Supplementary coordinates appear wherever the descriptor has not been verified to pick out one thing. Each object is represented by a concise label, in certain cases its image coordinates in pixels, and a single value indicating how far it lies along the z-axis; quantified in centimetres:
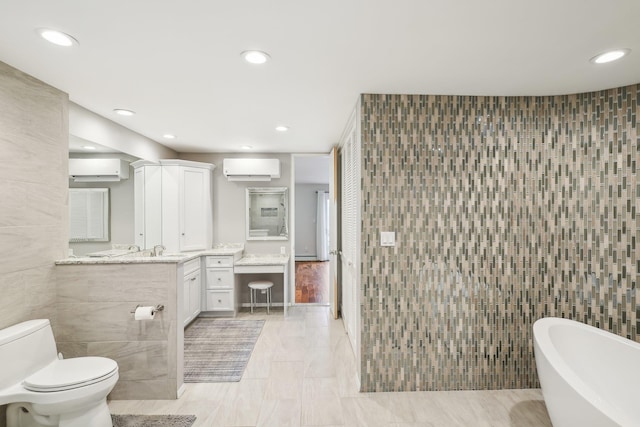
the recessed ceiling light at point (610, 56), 181
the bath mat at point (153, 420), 210
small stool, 437
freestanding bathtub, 144
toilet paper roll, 231
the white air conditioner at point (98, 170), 262
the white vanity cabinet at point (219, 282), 421
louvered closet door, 273
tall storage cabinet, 373
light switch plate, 247
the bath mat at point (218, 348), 278
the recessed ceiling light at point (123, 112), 277
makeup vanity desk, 426
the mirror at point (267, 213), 475
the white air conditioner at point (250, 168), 453
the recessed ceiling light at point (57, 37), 160
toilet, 174
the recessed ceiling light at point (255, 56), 179
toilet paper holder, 238
